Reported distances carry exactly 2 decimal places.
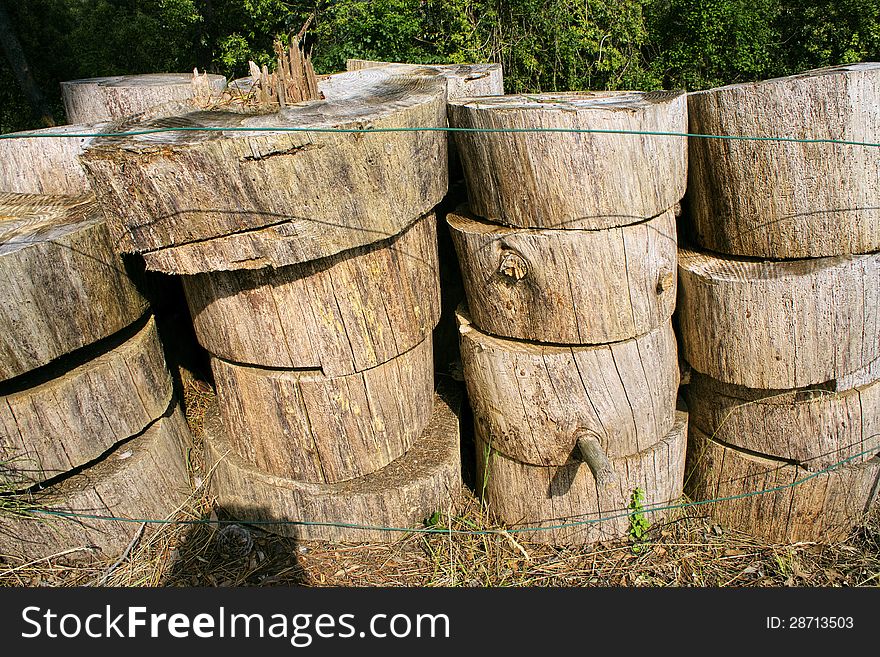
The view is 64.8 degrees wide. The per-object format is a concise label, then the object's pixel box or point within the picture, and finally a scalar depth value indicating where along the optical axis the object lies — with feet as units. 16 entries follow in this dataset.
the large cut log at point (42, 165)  9.95
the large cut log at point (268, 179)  6.44
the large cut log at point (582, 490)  8.99
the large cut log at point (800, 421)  8.70
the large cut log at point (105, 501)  8.59
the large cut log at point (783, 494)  9.12
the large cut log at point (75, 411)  8.07
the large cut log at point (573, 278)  7.62
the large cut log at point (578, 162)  7.08
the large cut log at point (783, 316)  7.98
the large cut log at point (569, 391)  8.23
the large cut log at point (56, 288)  7.55
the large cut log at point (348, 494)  8.84
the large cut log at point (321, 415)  8.26
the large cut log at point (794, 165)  7.34
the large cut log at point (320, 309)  7.63
